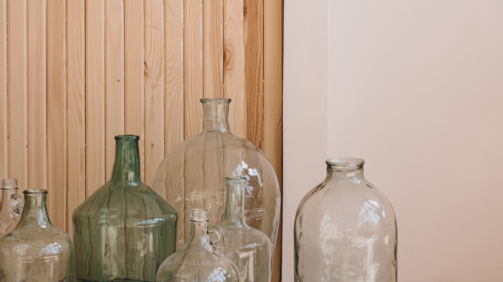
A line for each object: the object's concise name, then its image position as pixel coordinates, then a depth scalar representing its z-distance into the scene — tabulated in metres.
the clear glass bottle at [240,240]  1.93
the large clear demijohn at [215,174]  2.13
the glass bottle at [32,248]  1.86
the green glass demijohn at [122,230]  1.95
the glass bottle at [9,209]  2.04
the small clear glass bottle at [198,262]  1.79
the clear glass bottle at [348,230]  1.90
